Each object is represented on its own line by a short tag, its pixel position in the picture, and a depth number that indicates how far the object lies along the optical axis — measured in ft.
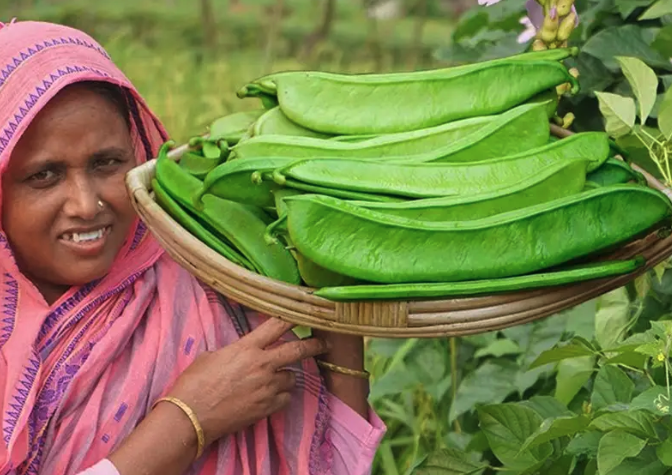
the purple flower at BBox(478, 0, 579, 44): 8.66
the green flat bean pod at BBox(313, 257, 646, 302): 6.29
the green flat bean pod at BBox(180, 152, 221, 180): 7.26
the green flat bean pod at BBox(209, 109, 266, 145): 7.38
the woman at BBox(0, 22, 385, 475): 7.62
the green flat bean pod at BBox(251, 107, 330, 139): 7.25
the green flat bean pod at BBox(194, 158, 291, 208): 6.63
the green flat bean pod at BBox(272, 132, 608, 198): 6.52
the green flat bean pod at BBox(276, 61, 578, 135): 7.17
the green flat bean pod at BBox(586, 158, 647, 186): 6.91
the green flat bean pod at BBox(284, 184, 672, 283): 6.37
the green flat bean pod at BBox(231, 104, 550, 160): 6.89
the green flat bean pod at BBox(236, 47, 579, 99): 7.25
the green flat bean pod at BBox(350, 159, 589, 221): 6.48
